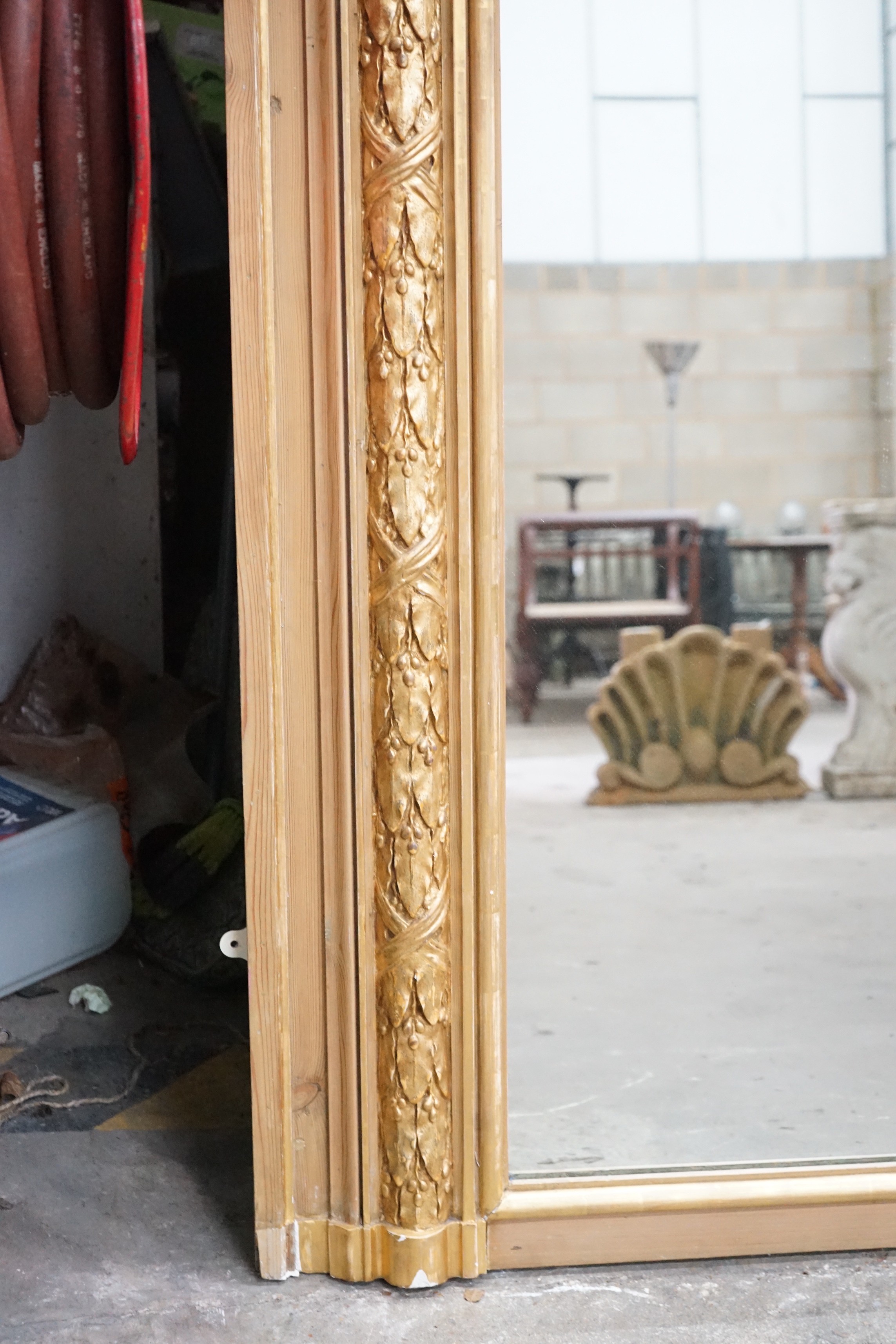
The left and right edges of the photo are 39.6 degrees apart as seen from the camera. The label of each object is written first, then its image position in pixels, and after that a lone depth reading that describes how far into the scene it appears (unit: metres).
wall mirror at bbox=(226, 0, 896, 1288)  1.41
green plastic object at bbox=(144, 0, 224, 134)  2.79
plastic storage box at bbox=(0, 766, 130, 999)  2.46
